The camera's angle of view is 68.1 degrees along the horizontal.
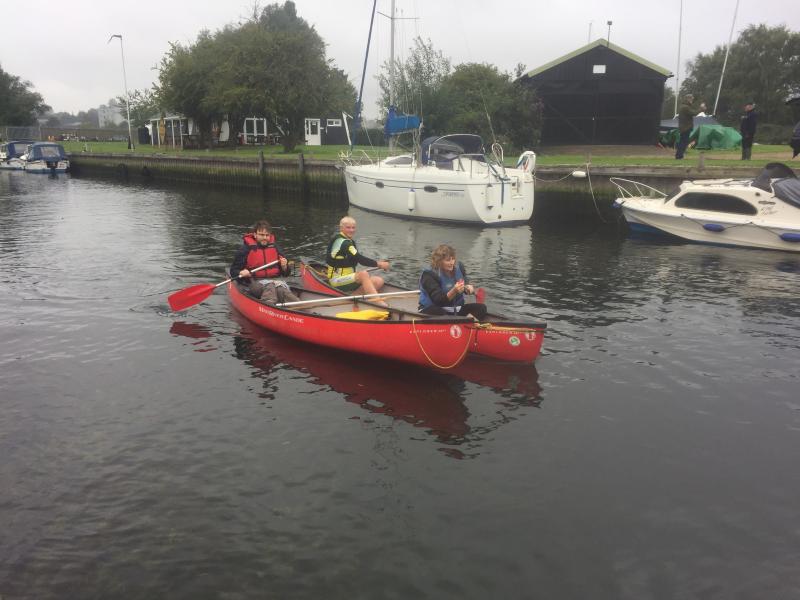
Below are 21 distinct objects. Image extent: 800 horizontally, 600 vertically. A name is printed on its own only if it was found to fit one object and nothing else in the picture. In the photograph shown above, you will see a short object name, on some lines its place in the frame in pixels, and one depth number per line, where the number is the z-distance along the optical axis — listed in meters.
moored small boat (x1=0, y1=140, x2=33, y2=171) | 58.88
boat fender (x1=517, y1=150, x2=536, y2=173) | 23.41
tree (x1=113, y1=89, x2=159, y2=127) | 73.21
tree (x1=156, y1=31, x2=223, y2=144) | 49.56
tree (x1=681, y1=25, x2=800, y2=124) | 53.84
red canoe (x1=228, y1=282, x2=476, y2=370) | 8.48
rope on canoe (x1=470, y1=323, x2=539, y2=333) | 9.02
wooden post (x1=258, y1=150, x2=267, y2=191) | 37.24
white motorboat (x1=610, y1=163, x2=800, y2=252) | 17.95
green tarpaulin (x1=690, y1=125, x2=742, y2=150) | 24.58
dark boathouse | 35.06
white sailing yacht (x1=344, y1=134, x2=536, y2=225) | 22.81
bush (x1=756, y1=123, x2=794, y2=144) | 44.78
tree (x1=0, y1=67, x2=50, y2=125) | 85.73
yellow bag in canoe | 9.68
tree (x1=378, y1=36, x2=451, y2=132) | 36.00
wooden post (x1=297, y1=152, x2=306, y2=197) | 34.25
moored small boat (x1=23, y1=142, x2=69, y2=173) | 54.53
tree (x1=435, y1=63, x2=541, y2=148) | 34.34
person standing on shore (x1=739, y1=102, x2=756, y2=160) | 23.06
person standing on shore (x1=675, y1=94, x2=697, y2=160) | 23.70
